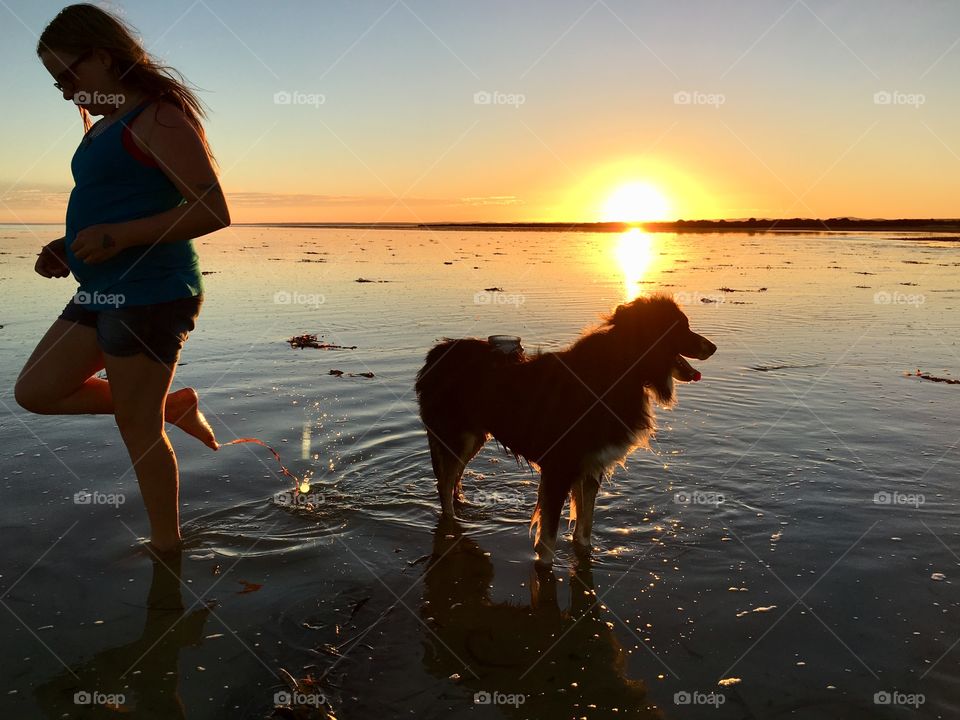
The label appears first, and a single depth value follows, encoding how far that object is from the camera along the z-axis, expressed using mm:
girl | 3523
